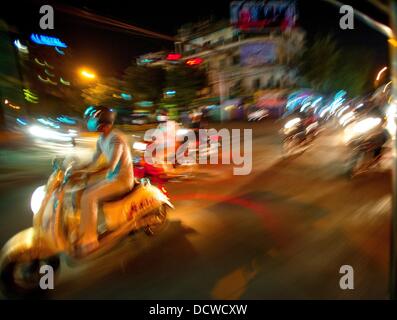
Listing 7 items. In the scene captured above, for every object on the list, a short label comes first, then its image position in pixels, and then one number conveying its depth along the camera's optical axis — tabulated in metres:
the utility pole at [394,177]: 2.27
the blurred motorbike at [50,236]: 3.17
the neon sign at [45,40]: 15.03
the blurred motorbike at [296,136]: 9.95
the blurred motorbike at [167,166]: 6.92
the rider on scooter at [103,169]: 3.48
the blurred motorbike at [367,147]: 6.82
